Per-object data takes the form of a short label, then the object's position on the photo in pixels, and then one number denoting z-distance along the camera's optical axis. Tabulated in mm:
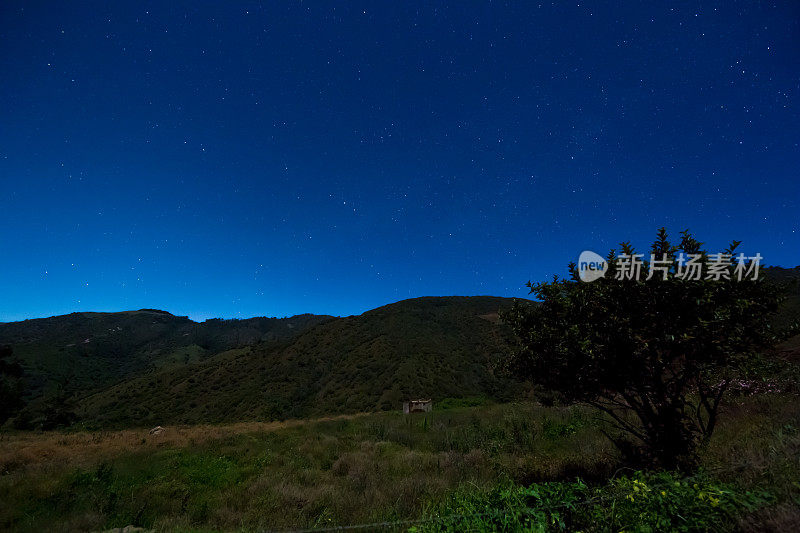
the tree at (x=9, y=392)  31011
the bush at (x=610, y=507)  3604
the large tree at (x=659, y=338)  5496
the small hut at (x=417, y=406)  25781
